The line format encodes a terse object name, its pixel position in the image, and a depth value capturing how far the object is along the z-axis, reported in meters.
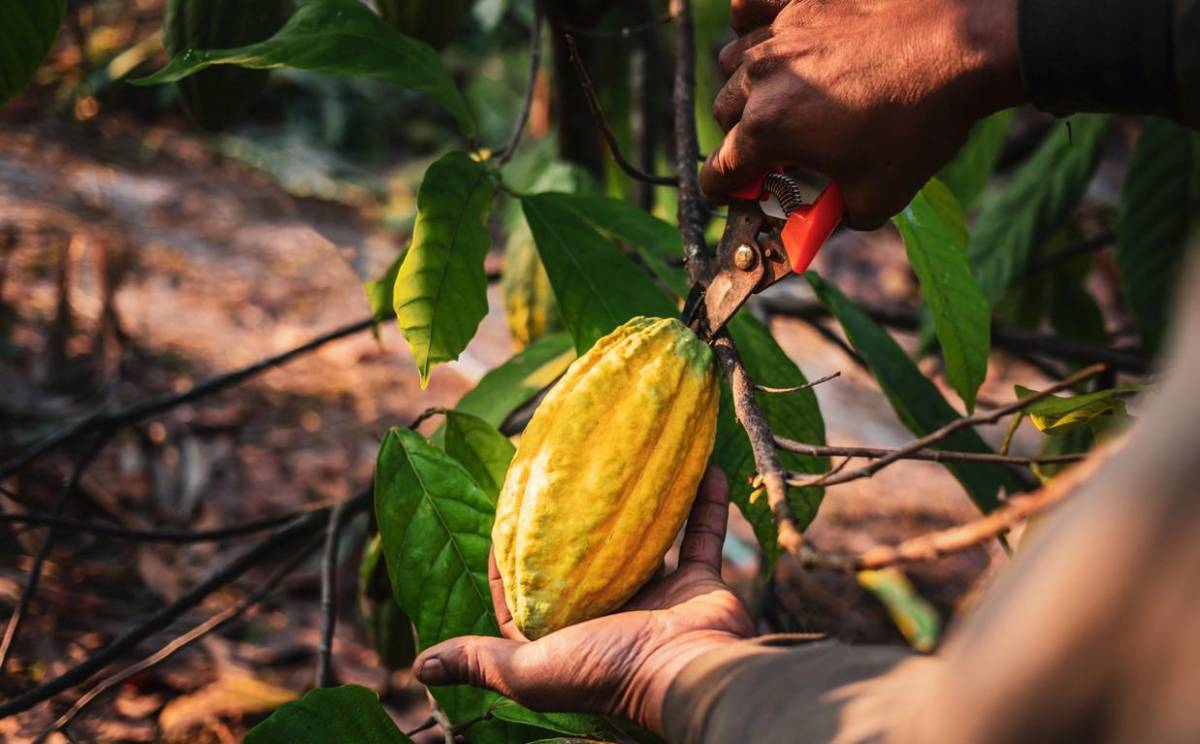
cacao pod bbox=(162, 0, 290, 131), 1.44
